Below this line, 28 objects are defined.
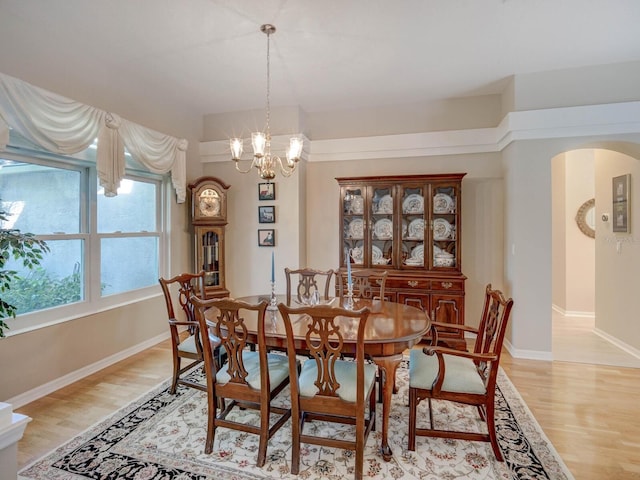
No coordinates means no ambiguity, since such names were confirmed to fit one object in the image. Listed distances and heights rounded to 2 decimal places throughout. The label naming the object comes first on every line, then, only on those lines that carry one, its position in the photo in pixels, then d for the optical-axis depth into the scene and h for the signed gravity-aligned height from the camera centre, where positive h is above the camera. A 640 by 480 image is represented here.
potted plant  2.08 -0.05
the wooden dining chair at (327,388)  1.82 -0.84
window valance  2.50 +0.94
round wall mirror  5.39 +0.30
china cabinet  3.99 +0.02
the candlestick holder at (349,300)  2.73 -0.50
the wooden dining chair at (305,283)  3.15 -0.43
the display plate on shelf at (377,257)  4.32 -0.24
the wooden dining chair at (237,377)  1.97 -0.85
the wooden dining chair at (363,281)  3.22 -0.42
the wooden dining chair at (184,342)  2.67 -0.81
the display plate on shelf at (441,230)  4.15 +0.09
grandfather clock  4.48 +0.15
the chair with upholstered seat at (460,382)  2.01 -0.87
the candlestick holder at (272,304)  2.74 -0.53
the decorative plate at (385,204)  4.30 +0.42
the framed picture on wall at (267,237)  4.66 +0.02
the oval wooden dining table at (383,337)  1.99 -0.57
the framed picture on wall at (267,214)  4.65 +0.32
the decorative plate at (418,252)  4.21 -0.18
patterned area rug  1.96 -1.31
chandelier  2.80 +0.69
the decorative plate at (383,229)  4.33 +0.11
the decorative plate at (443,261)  4.12 -0.28
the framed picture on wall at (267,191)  4.64 +0.63
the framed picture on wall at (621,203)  3.83 +0.38
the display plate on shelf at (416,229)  4.21 +0.11
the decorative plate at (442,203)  4.13 +0.41
